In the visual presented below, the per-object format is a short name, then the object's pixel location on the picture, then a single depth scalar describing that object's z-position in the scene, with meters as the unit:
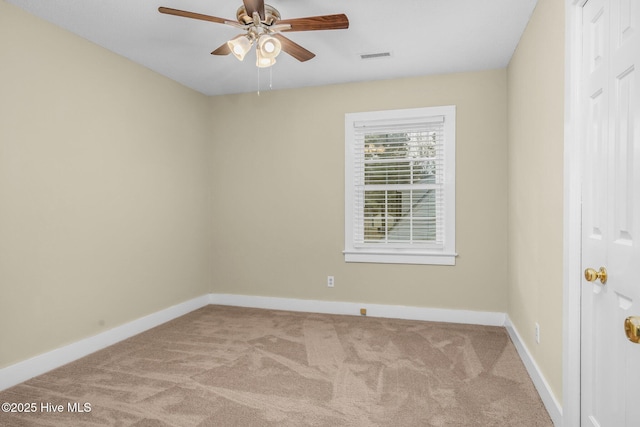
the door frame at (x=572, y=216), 1.80
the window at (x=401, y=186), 3.99
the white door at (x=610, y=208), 1.31
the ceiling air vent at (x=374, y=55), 3.44
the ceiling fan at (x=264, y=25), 2.23
